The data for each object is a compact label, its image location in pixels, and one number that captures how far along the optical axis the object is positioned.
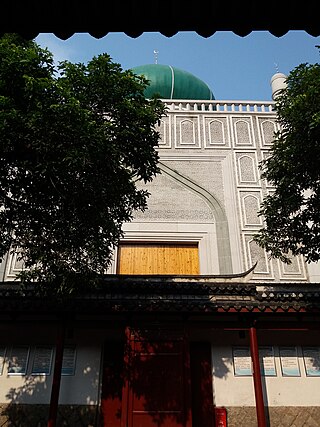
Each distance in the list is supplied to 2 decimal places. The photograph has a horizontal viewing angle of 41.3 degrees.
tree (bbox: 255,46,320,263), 7.73
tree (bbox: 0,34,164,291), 6.71
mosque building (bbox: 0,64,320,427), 9.10
